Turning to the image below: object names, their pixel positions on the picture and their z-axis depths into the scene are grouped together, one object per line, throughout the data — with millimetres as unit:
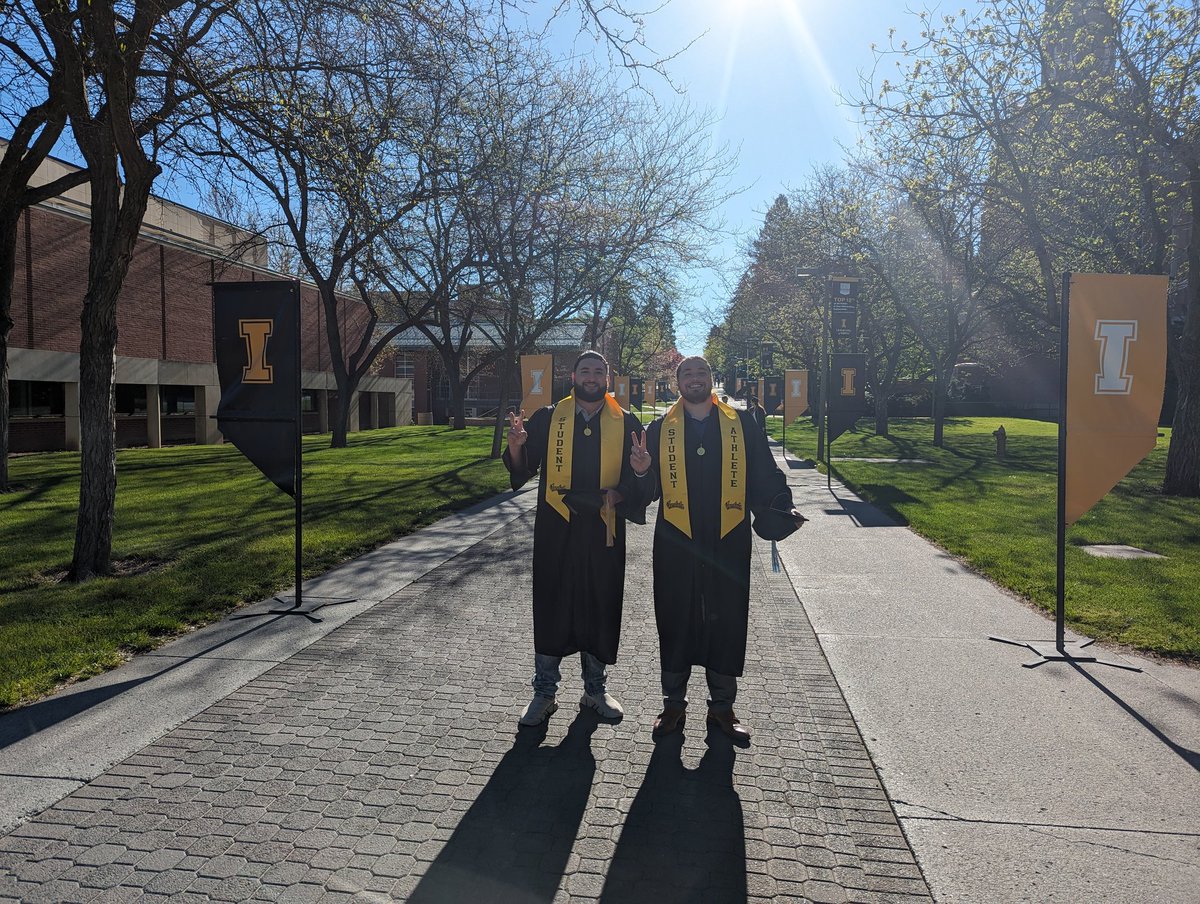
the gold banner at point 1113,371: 5746
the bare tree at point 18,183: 10594
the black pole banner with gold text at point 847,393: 15617
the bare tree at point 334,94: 7555
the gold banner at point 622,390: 35103
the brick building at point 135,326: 24969
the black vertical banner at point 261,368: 6703
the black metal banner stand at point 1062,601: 5414
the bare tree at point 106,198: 7090
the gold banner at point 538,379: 18266
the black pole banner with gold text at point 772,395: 32469
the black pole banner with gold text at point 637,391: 46312
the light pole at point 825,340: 19712
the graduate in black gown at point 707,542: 4180
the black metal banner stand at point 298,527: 6539
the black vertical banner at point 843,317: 17672
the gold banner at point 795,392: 23702
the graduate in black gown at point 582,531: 4336
